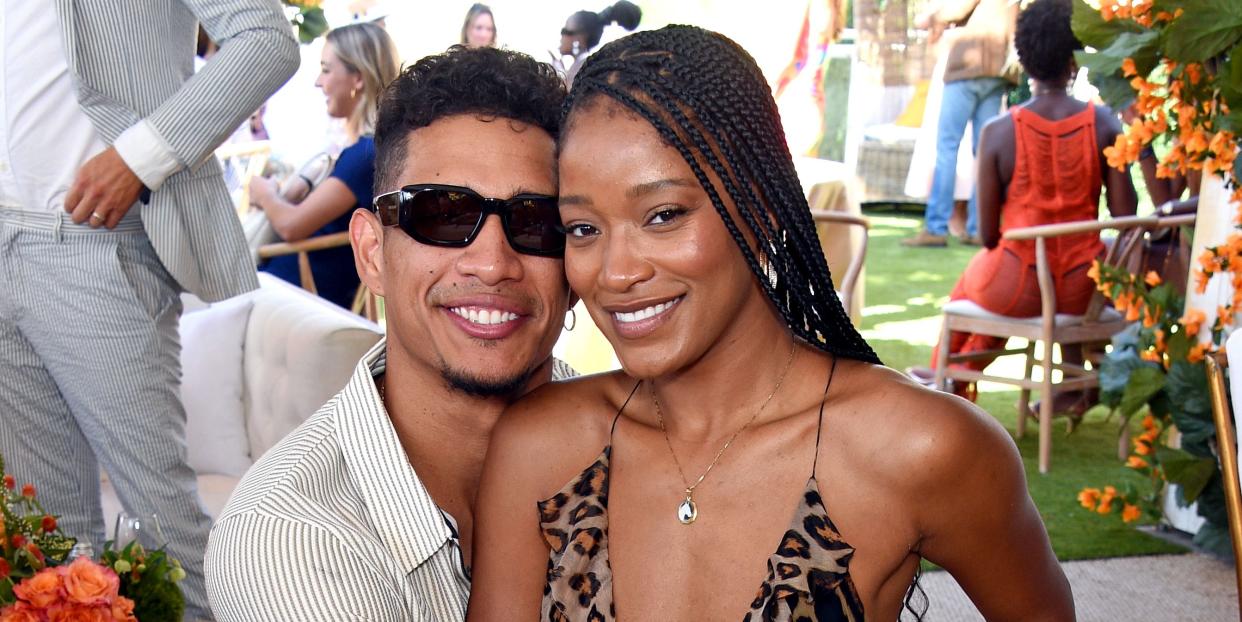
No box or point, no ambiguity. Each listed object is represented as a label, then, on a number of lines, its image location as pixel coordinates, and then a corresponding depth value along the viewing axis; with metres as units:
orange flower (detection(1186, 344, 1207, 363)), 3.87
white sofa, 3.69
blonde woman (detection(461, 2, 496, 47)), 8.32
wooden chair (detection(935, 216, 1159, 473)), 5.31
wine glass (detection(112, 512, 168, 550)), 2.49
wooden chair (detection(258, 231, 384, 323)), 5.51
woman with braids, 1.68
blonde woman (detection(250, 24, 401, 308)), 5.47
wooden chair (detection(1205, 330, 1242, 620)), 2.64
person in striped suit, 2.97
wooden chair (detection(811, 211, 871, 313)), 5.66
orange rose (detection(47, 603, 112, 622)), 1.91
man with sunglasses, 1.87
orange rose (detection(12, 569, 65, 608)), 1.91
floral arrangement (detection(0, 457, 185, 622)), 1.91
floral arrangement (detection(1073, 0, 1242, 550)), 3.25
